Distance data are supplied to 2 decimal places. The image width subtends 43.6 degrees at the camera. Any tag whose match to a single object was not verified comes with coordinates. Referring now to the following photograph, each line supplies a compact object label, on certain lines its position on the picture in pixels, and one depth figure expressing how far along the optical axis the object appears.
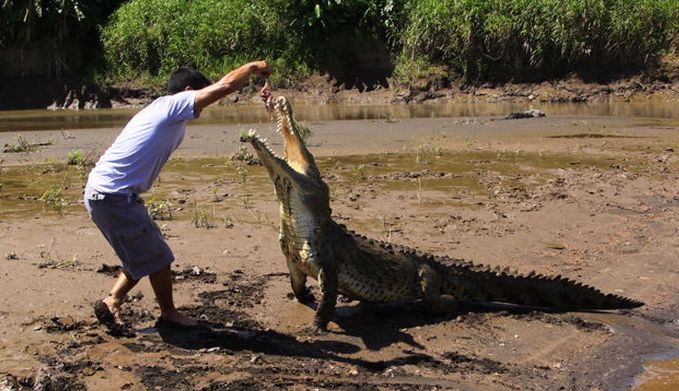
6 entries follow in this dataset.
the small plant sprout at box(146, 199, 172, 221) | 7.62
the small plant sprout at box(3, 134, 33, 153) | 13.11
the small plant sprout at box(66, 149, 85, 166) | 11.20
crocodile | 5.27
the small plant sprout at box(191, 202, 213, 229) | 7.33
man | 4.70
